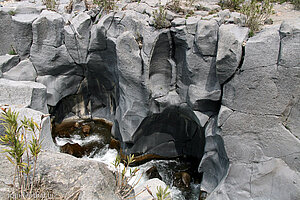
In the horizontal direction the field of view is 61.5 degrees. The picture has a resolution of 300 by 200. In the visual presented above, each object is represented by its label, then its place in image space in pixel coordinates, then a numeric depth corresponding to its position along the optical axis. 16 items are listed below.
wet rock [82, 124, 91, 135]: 10.80
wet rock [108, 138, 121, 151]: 10.10
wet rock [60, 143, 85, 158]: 9.70
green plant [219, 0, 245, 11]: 8.17
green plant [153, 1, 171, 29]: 7.49
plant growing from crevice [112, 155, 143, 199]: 3.72
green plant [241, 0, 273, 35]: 6.29
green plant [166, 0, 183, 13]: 8.02
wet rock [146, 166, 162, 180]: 8.89
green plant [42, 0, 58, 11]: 10.07
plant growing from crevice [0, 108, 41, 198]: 3.31
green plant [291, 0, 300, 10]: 7.36
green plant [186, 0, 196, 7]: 8.23
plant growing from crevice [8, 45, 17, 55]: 10.16
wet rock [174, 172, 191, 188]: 8.52
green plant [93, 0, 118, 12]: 9.01
